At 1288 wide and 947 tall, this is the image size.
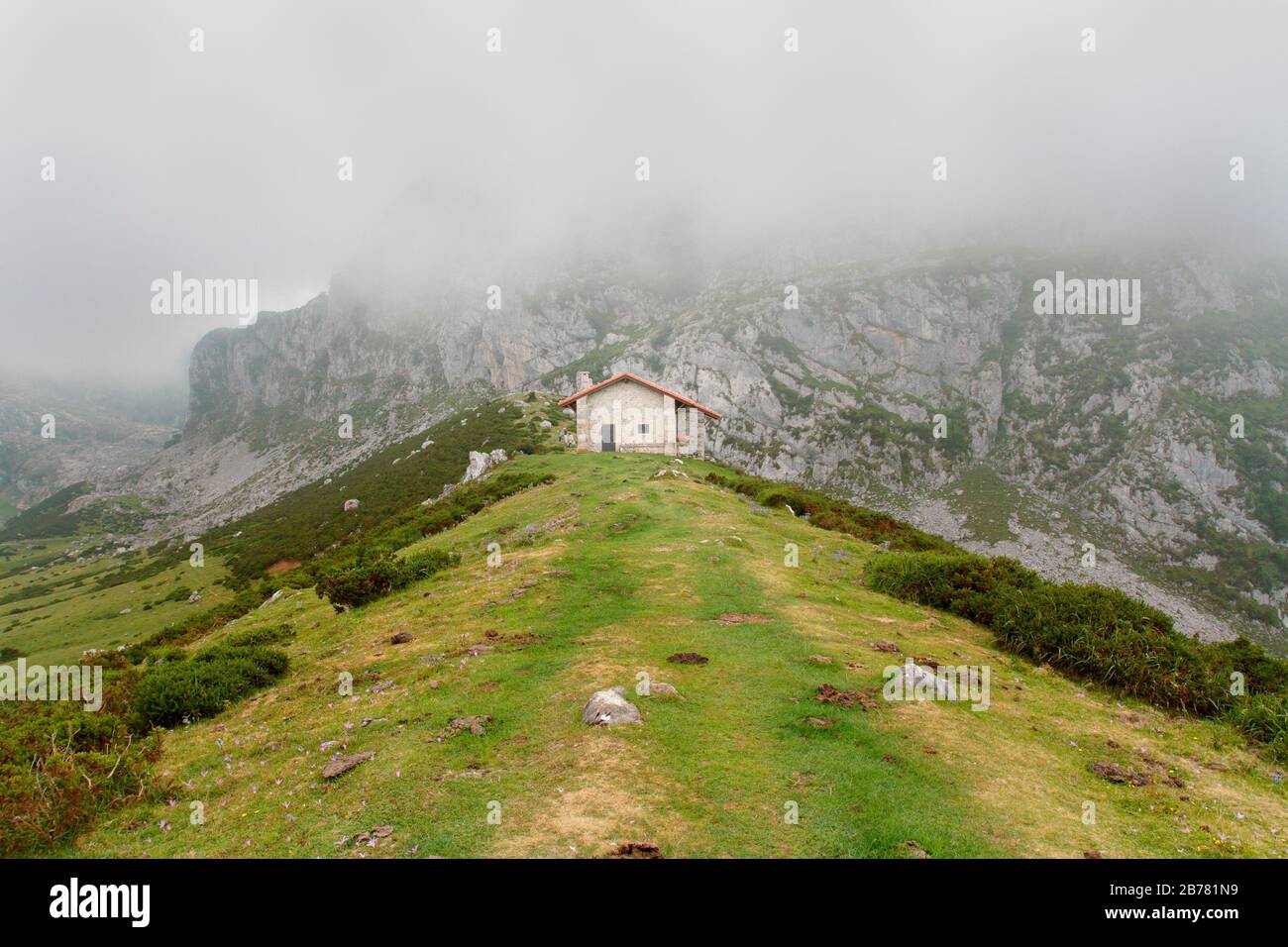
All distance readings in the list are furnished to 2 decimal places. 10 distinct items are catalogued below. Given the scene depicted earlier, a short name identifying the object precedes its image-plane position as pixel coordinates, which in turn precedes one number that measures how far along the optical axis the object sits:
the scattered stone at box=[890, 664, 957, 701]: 12.15
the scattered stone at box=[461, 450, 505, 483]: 54.03
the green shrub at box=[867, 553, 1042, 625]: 19.14
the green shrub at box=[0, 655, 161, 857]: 7.84
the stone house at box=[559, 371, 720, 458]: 57.16
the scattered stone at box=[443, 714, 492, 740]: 10.07
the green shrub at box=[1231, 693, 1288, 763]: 11.40
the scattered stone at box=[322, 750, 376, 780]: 9.06
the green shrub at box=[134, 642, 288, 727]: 12.90
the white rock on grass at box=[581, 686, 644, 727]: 10.06
